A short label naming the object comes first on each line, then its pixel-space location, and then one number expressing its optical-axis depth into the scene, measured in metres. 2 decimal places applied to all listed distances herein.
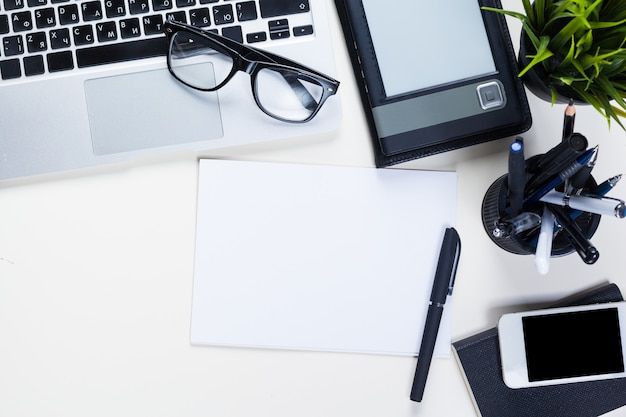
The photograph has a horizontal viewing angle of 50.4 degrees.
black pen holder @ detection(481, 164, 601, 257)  0.67
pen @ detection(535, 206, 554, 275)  0.61
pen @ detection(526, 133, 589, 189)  0.58
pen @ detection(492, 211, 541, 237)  0.63
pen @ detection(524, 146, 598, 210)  0.59
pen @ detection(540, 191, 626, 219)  0.59
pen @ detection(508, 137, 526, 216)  0.58
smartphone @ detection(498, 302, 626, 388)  0.73
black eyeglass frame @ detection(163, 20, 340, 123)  0.68
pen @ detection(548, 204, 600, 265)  0.60
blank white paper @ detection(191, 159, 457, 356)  0.73
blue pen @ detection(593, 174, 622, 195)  0.62
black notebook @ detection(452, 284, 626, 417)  0.74
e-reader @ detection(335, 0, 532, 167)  0.71
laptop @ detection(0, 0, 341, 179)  0.70
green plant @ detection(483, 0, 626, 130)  0.59
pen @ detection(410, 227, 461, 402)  0.73
